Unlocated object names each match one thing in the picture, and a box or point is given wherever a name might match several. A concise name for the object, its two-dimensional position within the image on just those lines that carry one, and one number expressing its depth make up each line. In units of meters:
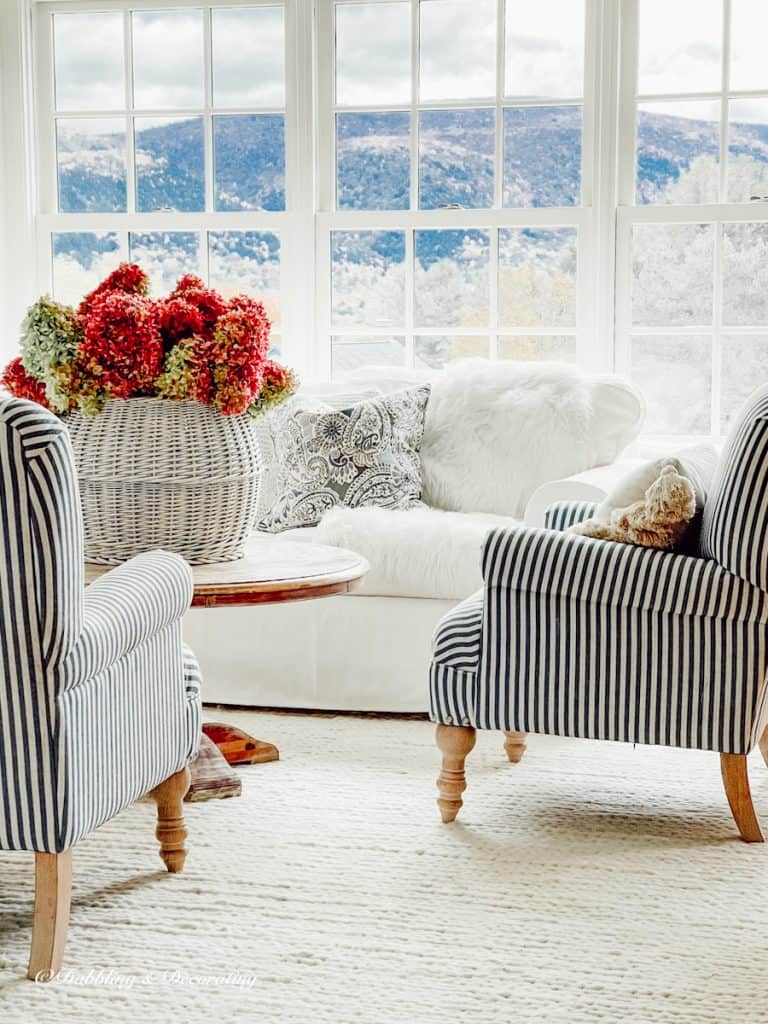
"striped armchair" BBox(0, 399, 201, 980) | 1.80
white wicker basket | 2.57
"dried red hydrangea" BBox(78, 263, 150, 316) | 2.66
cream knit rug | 1.93
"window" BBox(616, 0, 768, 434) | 4.31
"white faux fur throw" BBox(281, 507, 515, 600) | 3.51
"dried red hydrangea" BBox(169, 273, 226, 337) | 2.59
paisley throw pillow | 3.85
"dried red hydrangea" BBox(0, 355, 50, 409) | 2.63
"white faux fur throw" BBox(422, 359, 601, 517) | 3.92
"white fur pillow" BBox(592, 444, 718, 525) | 2.60
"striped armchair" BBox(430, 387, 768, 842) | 2.48
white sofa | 3.53
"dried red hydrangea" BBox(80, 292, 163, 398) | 2.50
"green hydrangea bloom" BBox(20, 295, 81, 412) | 2.54
